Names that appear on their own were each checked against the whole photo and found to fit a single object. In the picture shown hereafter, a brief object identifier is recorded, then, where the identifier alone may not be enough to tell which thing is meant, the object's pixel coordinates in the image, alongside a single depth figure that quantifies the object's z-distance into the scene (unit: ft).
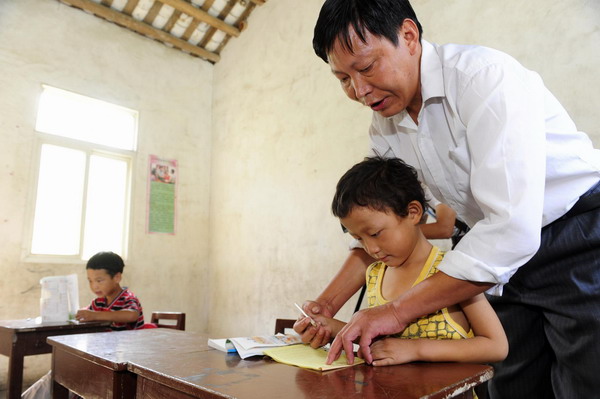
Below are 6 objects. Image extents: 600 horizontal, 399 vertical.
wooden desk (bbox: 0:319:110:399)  7.34
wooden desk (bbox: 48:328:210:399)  3.66
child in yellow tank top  3.08
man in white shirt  2.95
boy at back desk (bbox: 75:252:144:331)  9.31
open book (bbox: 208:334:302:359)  3.48
